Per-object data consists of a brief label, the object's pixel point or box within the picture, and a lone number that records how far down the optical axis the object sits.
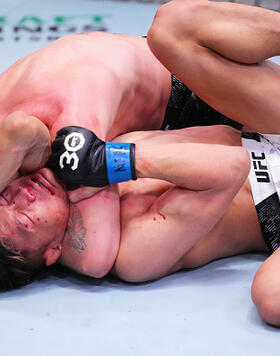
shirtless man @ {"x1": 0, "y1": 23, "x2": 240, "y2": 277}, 4.66
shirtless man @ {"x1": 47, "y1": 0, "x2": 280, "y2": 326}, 4.64
